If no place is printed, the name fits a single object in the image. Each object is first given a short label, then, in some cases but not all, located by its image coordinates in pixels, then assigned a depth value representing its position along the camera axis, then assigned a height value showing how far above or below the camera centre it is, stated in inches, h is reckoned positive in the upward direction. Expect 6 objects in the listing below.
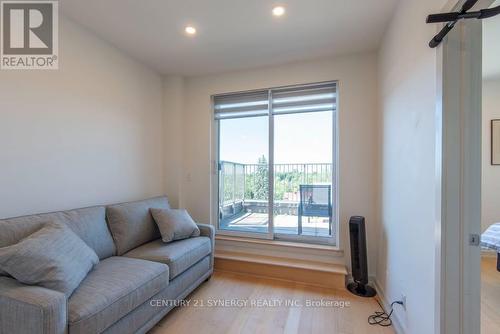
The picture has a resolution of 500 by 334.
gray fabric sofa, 46.1 -30.9
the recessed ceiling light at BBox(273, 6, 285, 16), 76.3 +52.3
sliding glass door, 114.0 +1.7
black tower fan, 92.0 -36.9
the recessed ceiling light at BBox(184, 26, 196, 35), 87.1 +52.2
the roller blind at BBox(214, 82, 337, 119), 112.7 +33.9
